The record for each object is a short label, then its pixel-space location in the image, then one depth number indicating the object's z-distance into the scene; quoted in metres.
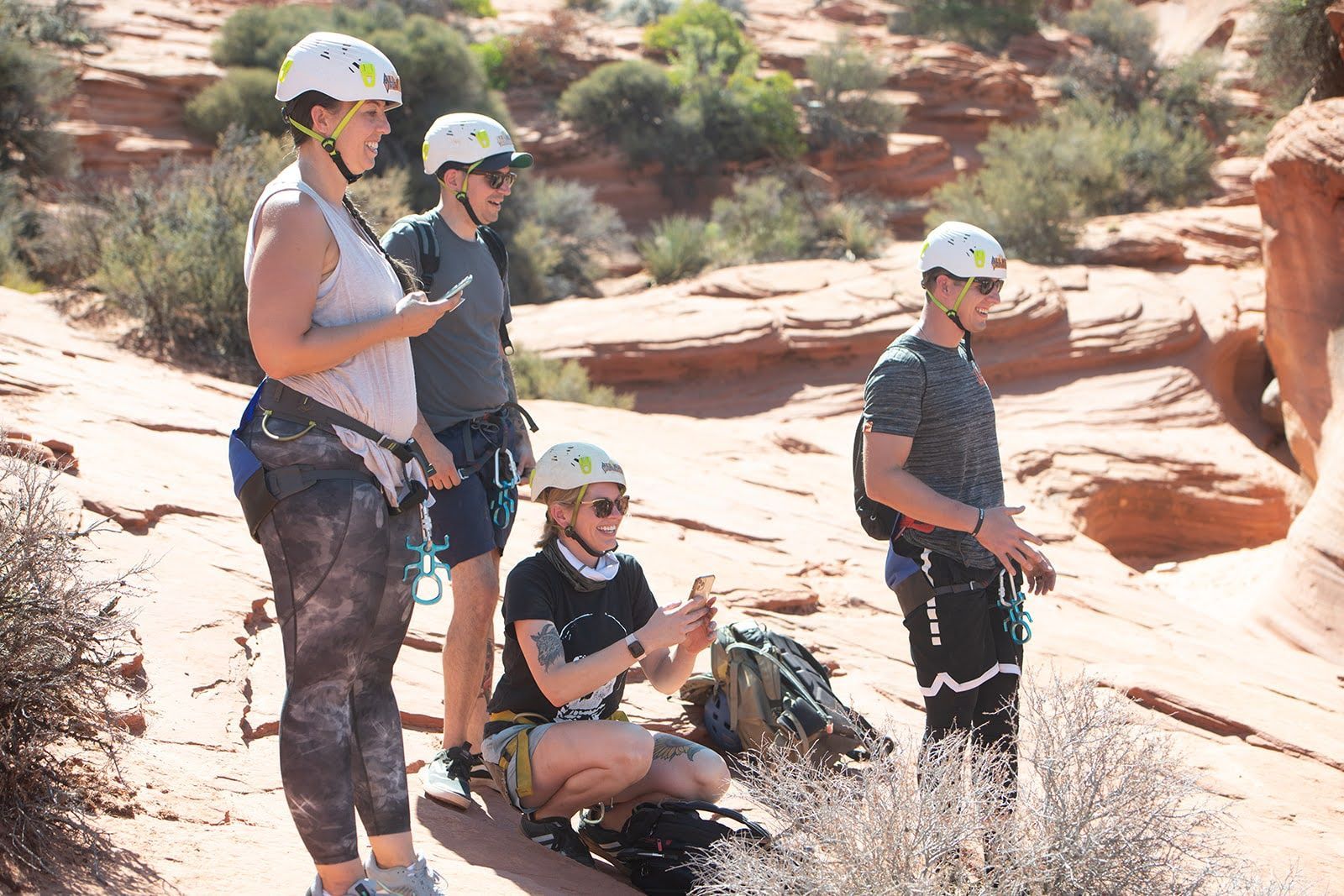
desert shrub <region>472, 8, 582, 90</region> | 23.11
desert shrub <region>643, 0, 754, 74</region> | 24.00
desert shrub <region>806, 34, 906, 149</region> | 22.58
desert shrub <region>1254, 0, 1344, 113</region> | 14.58
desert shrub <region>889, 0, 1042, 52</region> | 28.31
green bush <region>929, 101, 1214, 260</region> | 15.47
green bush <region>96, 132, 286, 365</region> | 9.34
